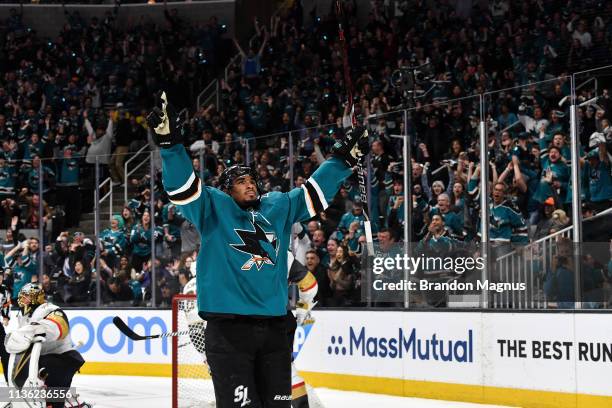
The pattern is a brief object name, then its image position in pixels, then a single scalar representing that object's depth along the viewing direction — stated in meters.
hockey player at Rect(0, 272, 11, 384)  8.65
